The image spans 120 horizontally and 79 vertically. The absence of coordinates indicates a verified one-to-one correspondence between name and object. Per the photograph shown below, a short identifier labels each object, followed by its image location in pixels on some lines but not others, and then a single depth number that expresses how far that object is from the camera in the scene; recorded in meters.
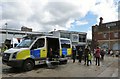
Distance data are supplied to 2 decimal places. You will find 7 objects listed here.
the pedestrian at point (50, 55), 6.21
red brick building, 23.34
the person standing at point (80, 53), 7.72
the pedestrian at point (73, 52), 7.76
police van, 5.15
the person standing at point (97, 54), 7.03
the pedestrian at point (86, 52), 6.97
